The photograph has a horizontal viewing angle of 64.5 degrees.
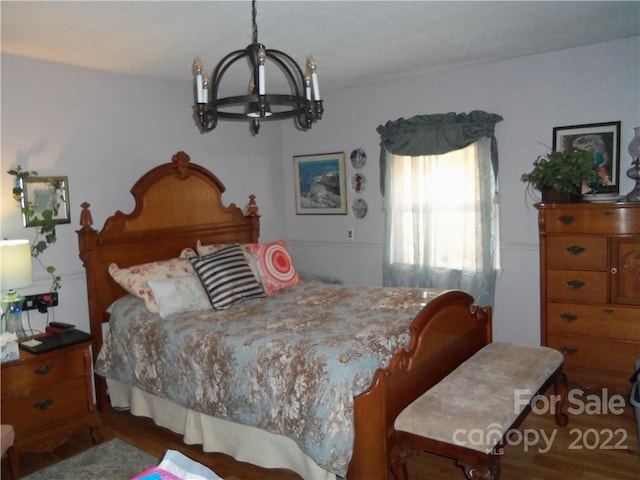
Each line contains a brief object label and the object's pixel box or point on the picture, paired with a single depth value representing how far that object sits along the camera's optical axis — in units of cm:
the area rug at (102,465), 264
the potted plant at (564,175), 335
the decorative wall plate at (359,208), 472
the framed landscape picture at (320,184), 486
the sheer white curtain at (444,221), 402
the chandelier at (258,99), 196
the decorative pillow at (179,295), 321
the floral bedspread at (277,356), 227
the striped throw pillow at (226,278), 338
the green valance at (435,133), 396
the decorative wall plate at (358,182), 470
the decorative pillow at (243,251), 384
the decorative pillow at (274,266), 381
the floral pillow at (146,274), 337
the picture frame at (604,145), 354
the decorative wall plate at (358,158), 468
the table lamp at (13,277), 278
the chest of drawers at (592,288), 321
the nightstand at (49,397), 274
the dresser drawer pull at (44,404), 284
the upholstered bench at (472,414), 209
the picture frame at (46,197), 325
